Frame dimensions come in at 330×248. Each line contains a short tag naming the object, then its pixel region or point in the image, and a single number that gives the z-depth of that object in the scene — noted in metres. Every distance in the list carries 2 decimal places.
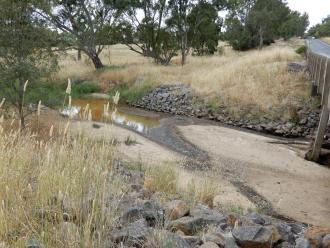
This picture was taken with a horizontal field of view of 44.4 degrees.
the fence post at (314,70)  16.94
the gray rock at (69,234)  3.26
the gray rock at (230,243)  4.23
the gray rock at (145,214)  4.42
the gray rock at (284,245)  4.66
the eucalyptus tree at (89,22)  34.69
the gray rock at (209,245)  4.02
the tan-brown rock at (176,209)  5.00
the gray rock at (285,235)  4.89
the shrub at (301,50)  33.85
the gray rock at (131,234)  3.80
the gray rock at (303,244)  4.43
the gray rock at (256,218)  5.69
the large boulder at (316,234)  4.70
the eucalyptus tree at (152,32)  36.00
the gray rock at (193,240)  4.18
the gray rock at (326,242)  4.56
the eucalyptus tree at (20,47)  13.03
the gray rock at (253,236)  4.36
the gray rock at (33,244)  3.33
